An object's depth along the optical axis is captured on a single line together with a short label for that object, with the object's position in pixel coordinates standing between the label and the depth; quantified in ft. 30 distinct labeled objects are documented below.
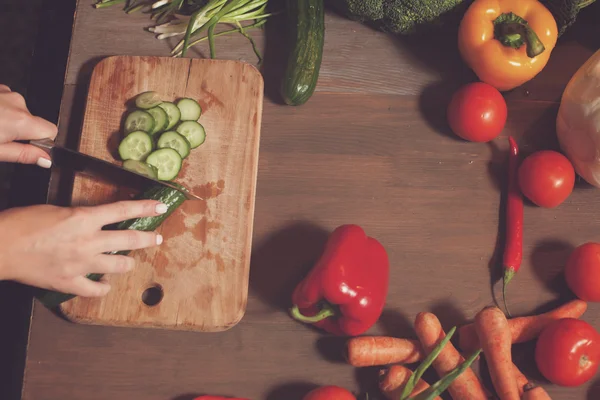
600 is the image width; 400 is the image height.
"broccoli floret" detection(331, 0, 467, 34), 5.76
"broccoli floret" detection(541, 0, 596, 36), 5.63
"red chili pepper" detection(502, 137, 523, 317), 5.53
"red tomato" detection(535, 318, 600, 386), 5.02
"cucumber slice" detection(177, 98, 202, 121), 5.78
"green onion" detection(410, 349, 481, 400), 4.85
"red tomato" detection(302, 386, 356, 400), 4.99
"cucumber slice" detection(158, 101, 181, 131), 5.72
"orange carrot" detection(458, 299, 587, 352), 5.38
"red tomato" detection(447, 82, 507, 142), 5.65
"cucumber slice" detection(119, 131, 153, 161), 5.61
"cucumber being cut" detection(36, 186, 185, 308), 5.16
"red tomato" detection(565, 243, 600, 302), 5.32
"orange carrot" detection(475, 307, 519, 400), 5.09
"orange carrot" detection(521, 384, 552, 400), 5.00
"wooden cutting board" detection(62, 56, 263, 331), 5.36
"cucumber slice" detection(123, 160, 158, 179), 5.49
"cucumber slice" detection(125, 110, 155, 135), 5.62
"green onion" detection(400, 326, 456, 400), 4.90
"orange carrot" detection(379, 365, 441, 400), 5.14
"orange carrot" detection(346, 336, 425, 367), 5.20
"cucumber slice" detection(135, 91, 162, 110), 5.76
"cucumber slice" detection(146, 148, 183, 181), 5.53
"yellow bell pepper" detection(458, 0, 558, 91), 5.57
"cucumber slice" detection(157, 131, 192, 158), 5.58
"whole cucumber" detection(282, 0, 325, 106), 5.81
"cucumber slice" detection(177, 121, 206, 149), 5.65
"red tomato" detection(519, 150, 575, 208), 5.51
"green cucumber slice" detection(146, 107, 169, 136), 5.65
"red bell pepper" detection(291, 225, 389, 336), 5.00
